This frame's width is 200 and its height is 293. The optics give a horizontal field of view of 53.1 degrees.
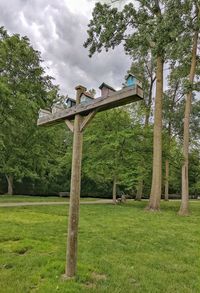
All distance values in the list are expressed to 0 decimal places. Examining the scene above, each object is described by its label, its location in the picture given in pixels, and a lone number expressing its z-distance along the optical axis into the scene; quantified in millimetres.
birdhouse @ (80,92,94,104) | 2961
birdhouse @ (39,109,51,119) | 3523
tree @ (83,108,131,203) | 11055
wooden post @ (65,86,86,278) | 2826
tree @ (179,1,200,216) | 8889
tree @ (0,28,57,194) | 9933
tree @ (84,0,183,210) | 9450
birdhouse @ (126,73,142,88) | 2530
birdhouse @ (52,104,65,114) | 3370
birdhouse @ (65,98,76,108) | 3222
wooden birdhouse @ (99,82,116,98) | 2766
